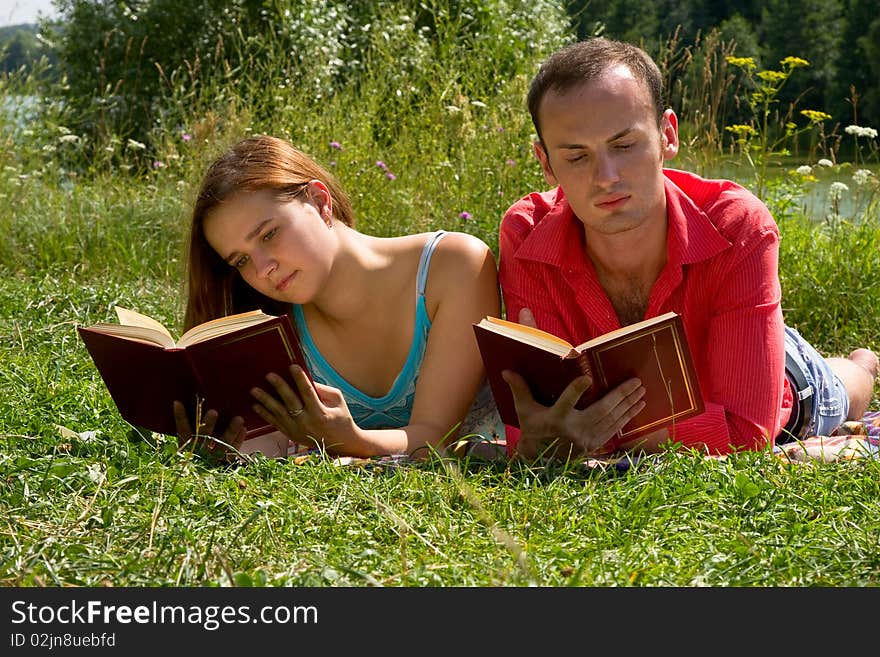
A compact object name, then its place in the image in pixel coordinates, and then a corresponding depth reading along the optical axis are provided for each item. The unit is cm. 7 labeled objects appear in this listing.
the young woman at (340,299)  321
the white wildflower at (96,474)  286
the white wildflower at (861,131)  541
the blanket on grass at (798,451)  306
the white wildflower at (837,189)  548
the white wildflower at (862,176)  561
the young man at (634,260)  302
